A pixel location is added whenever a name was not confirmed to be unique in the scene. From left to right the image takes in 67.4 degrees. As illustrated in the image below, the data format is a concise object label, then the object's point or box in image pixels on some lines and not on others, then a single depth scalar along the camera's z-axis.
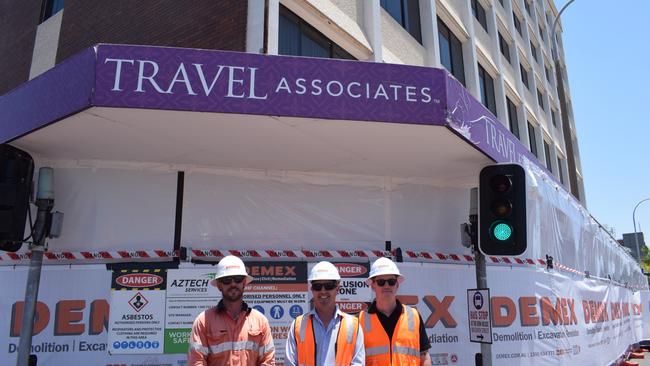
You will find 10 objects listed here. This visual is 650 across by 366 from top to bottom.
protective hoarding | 6.15
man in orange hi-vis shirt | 3.87
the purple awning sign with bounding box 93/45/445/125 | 5.05
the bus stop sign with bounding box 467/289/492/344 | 5.54
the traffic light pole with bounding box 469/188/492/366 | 5.64
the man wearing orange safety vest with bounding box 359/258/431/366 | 3.94
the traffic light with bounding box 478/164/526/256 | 5.57
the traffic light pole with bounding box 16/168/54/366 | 5.74
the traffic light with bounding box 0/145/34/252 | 5.70
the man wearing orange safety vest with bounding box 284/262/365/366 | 3.82
